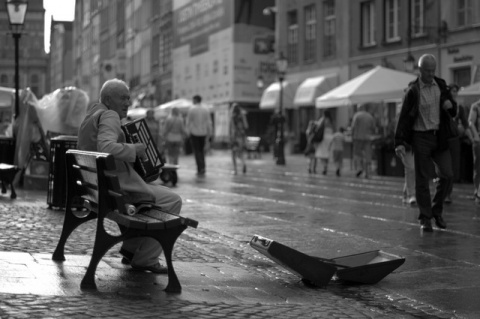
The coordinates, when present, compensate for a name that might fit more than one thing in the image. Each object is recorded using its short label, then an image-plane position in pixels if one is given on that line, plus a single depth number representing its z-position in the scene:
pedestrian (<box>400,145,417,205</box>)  17.00
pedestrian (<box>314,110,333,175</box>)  29.61
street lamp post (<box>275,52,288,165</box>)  38.41
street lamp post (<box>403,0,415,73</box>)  36.26
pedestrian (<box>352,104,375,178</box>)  27.41
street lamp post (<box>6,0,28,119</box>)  24.72
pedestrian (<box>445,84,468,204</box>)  15.00
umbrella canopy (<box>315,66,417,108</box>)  27.58
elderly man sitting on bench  8.23
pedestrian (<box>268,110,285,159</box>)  41.50
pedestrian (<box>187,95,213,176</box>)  27.91
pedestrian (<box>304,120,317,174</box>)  30.09
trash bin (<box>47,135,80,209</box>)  13.81
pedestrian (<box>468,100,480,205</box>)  17.42
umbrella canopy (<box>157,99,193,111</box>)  55.19
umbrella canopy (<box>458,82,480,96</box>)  23.66
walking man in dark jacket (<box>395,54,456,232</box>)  12.31
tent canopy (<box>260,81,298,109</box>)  53.06
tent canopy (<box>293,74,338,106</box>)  48.38
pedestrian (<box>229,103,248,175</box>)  29.42
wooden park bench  7.67
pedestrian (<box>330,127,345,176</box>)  29.83
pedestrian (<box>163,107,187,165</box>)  27.64
